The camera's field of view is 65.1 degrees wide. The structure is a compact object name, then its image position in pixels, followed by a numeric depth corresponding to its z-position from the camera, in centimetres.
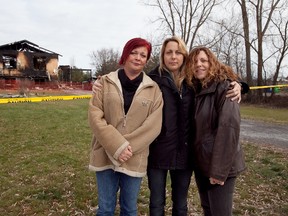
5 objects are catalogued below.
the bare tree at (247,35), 2083
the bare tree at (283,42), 2064
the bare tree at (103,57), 5551
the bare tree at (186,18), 2482
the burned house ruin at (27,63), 2906
